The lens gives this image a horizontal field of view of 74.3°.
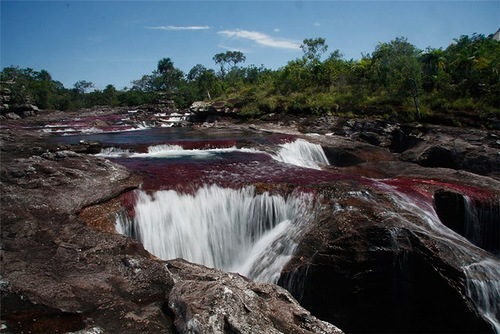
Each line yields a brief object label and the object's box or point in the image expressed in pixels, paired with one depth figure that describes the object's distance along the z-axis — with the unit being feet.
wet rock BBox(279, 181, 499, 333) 23.39
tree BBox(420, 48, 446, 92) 112.37
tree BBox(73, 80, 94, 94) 381.19
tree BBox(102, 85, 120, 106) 295.89
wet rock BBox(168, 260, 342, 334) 11.75
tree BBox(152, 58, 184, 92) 312.09
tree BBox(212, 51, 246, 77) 290.76
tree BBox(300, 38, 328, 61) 144.66
